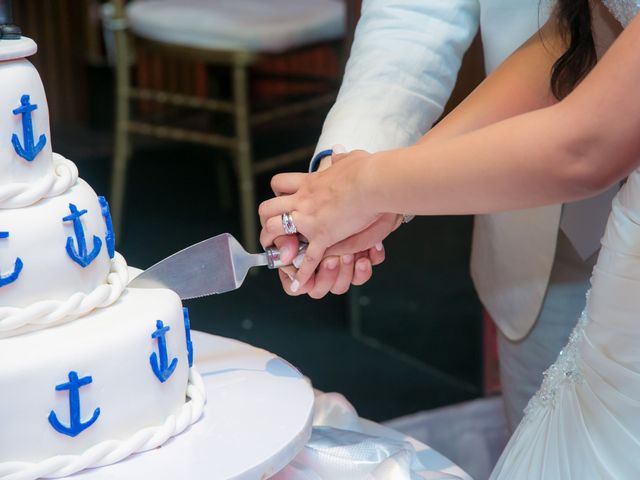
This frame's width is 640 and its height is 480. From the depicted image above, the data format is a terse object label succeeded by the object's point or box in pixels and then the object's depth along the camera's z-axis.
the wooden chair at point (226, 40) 3.23
